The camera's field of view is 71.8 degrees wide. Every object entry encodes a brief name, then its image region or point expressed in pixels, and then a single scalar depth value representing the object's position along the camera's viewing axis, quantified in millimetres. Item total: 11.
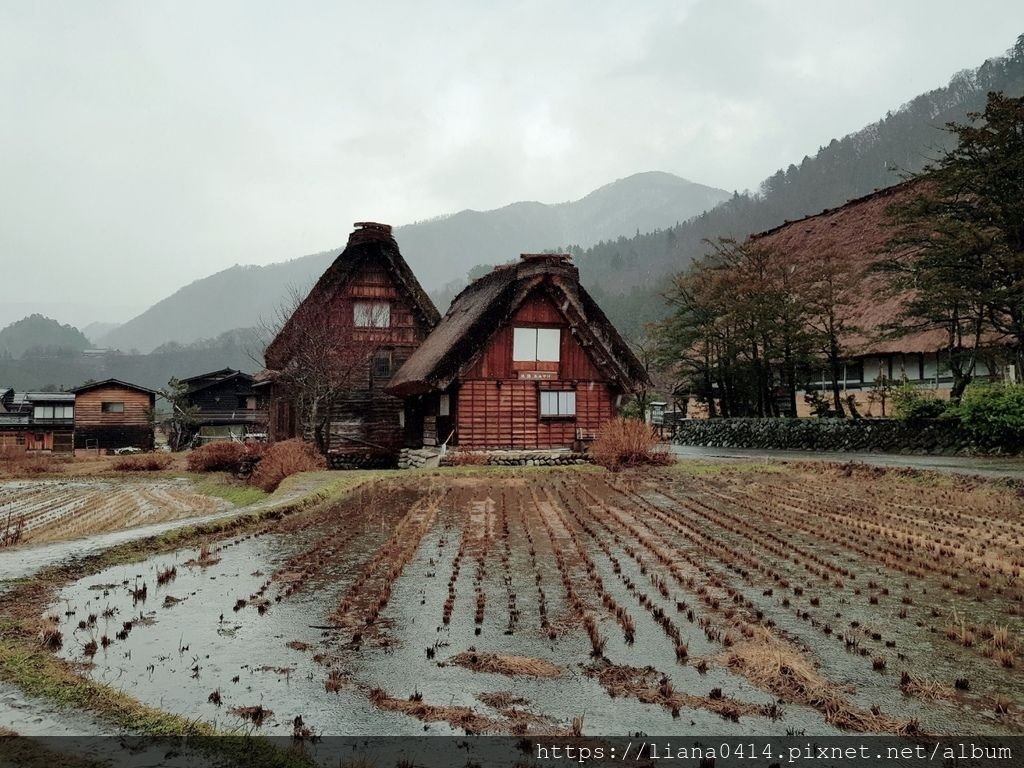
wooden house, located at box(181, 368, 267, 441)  48250
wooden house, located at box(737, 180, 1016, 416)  25562
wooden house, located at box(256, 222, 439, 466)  24797
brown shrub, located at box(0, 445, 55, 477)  26828
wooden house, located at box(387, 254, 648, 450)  21812
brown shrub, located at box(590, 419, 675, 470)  20156
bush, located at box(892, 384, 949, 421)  21406
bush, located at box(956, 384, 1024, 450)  18359
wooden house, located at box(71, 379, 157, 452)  44375
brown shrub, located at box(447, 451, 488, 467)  20562
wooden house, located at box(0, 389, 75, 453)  46250
